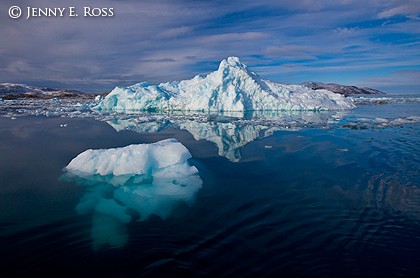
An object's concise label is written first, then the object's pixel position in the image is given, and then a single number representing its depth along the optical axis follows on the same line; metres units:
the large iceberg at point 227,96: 25.53
